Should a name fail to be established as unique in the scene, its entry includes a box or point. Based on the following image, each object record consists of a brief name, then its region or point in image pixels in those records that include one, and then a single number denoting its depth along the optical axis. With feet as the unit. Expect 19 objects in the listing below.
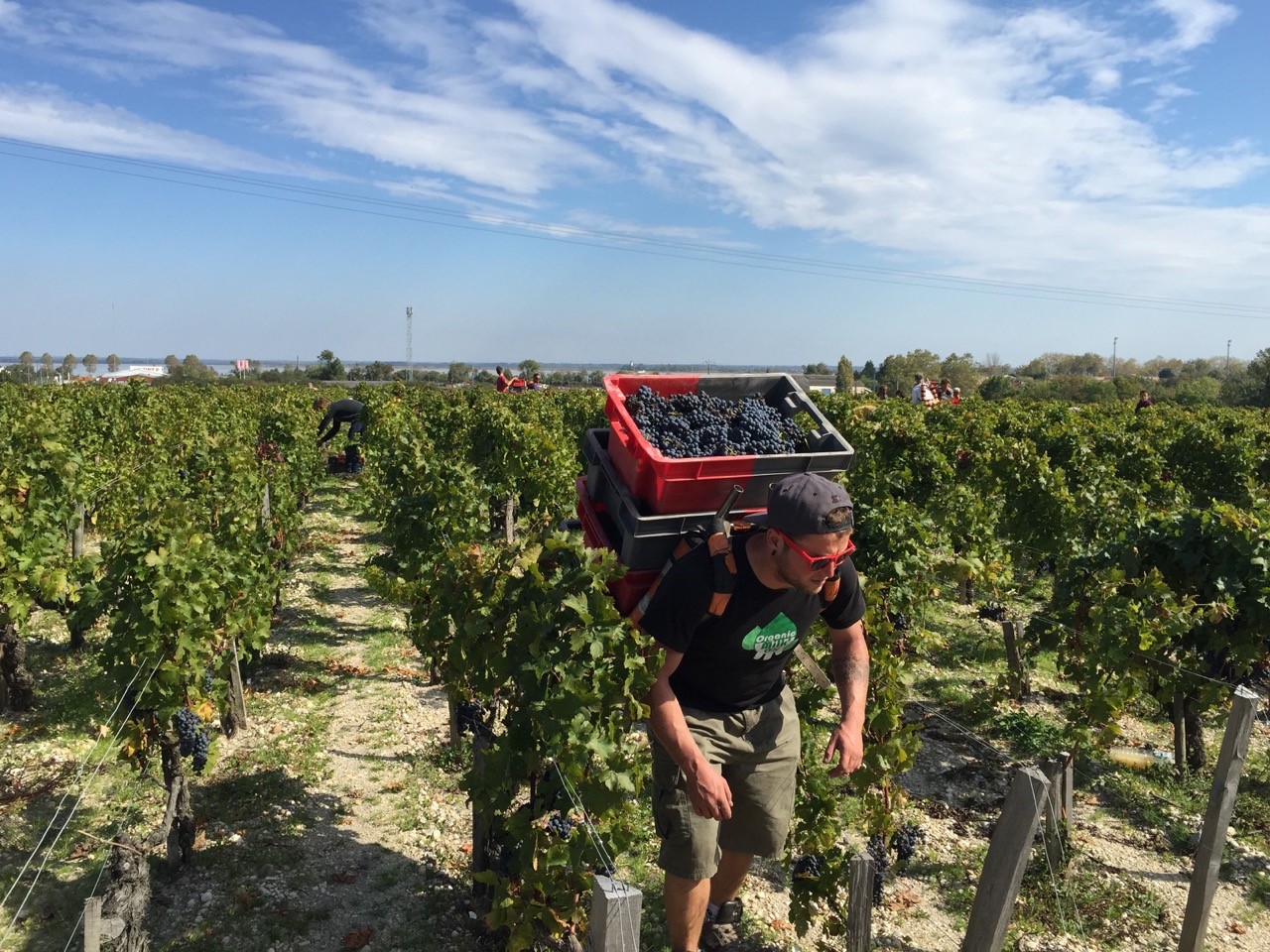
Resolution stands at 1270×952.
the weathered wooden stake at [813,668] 10.91
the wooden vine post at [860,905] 11.24
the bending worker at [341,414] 51.08
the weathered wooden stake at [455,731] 17.48
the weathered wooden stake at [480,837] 12.47
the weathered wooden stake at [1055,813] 14.26
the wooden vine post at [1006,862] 10.18
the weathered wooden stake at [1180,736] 18.33
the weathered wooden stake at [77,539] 28.45
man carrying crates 8.54
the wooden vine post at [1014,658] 21.79
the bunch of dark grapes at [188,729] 14.38
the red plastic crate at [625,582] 10.39
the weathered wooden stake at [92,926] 8.49
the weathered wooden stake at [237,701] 18.83
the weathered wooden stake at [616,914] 7.10
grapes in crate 10.17
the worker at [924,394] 61.18
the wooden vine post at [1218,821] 12.04
